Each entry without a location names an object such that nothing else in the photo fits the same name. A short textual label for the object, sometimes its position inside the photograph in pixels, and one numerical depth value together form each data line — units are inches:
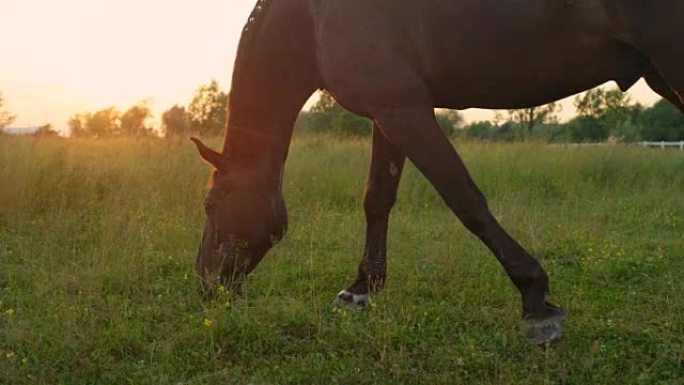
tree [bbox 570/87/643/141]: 1012.1
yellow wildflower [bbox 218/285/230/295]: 144.2
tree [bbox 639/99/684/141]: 1646.2
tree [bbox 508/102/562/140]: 1015.6
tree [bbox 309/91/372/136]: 1013.2
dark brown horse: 119.7
